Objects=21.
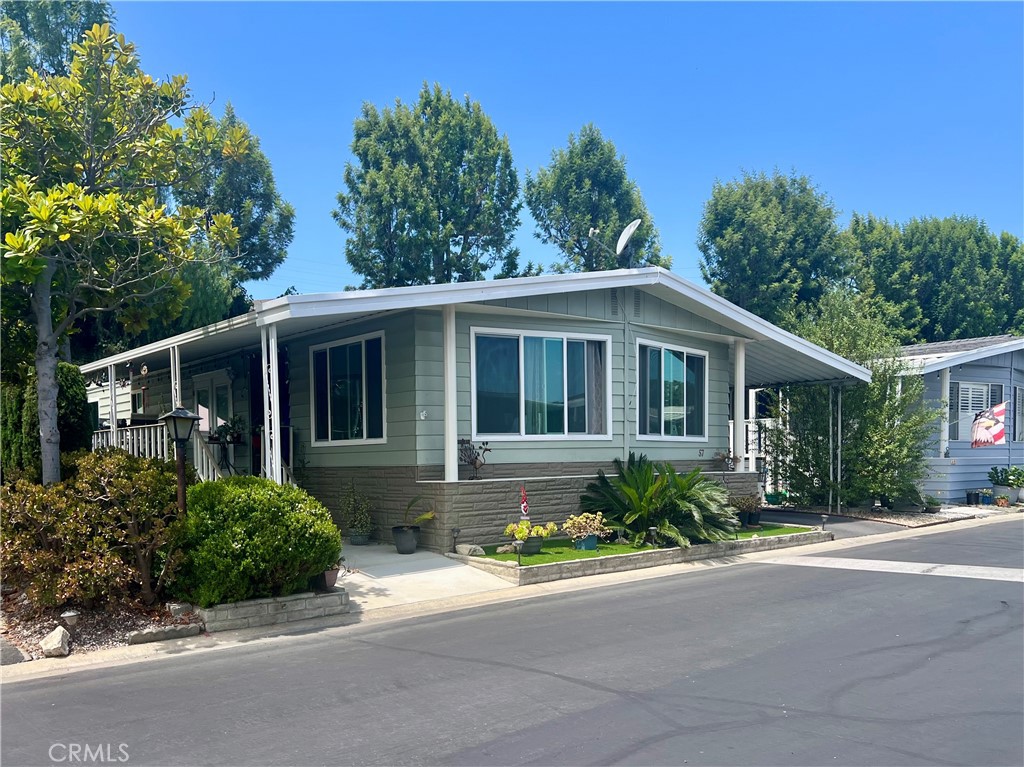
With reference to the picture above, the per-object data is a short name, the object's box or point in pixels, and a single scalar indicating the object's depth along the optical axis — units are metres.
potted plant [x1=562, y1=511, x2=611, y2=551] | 11.87
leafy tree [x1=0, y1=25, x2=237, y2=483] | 8.51
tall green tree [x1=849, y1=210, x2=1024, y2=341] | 34.00
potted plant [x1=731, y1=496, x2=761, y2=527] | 15.25
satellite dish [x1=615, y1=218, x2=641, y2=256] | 14.72
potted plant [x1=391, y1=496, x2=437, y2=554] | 11.45
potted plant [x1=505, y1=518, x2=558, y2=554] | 10.97
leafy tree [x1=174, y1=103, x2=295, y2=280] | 26.33
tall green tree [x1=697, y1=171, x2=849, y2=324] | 30.70
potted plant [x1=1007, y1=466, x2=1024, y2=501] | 21.06
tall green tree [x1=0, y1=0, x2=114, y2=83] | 20.89
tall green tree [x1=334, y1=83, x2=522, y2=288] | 29.58
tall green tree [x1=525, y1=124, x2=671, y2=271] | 32.91
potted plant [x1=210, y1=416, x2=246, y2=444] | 15.31
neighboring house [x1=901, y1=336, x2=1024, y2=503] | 20.31
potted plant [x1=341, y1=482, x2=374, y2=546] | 12.45
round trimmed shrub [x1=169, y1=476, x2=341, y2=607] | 7.93
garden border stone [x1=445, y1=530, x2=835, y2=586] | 10.42
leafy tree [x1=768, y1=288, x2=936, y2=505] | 17.59
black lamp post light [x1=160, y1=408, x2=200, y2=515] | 8.28
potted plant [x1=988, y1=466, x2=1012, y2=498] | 21.25
